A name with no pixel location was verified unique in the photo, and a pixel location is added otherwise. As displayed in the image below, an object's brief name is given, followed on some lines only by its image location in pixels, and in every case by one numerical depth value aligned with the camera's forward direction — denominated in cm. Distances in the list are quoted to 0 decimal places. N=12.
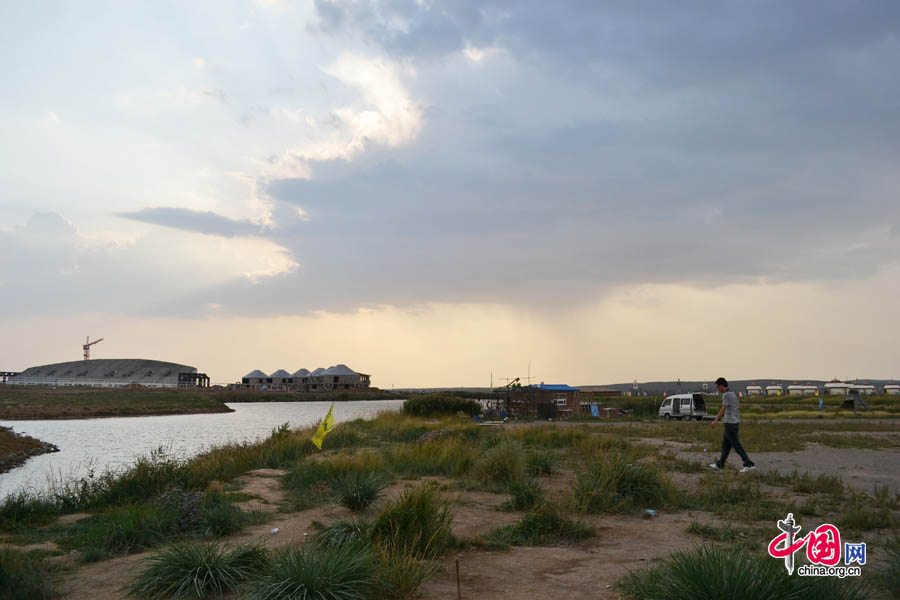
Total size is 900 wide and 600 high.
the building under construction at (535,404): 4053
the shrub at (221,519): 831
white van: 3706
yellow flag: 1544
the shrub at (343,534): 679
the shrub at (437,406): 3884
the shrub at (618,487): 955
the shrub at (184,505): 852
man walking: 1330
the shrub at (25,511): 957
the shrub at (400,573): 551
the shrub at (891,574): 515
